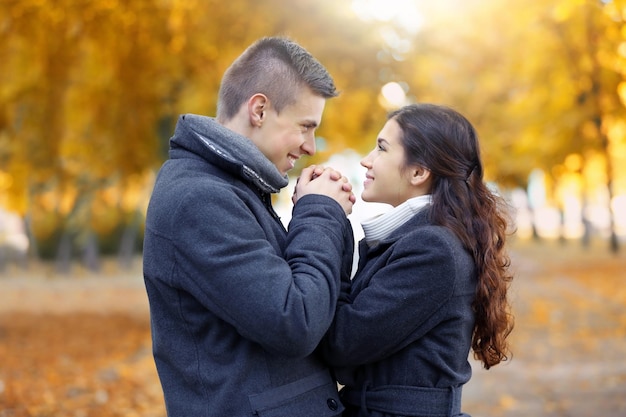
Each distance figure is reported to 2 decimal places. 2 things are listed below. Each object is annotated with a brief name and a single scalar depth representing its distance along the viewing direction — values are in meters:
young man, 2.16
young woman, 2.45
